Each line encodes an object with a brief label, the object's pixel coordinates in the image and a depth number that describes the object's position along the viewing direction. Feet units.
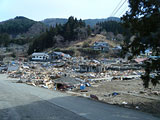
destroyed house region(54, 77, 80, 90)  83.64
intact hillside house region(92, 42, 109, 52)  286.66
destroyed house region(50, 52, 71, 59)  259.80
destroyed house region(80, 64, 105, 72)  159.44
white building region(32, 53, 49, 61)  276.19
